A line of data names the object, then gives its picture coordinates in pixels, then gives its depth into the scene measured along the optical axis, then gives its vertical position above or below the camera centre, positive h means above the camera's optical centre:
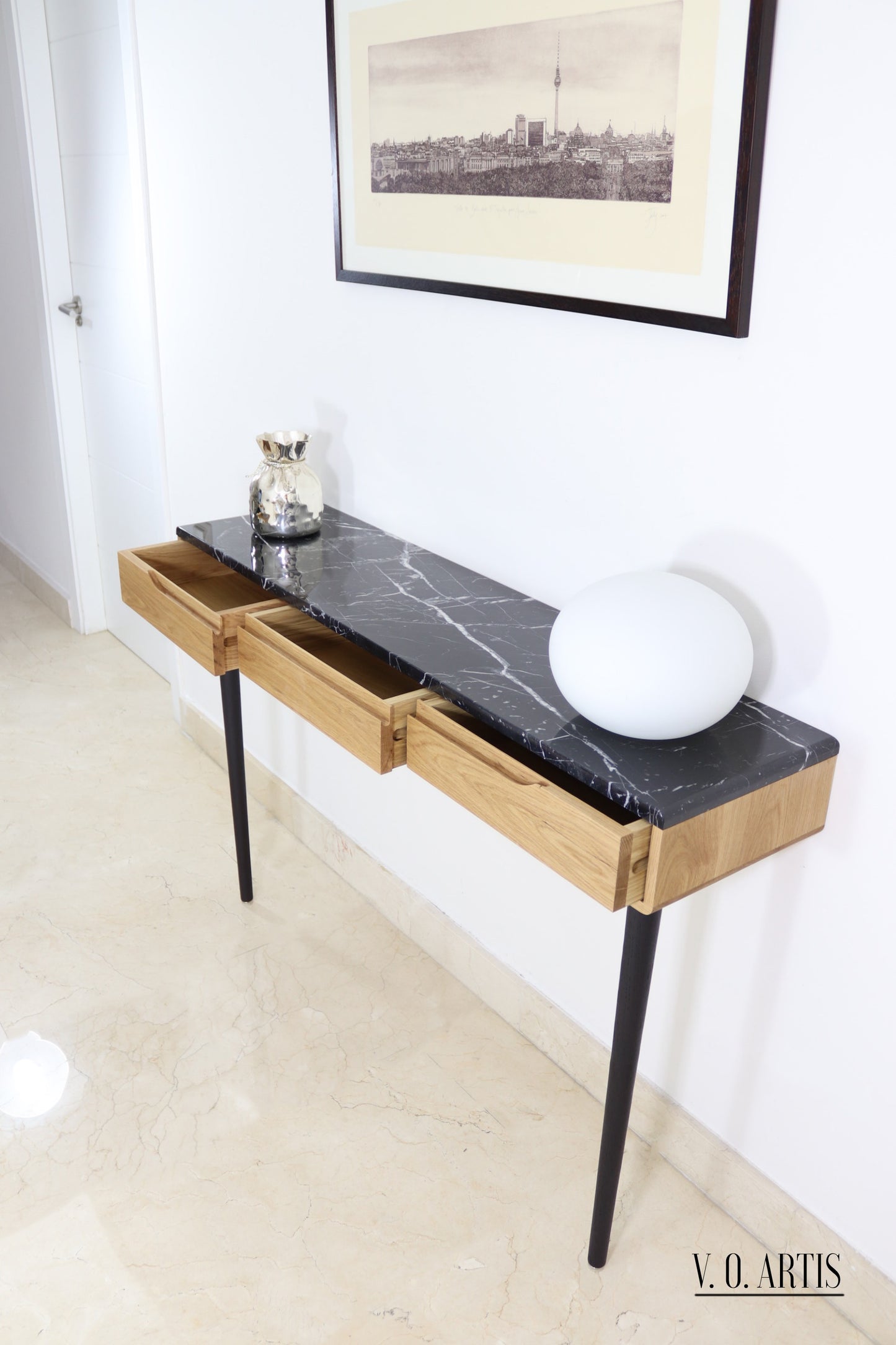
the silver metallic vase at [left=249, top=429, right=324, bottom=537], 1.97 -0.43
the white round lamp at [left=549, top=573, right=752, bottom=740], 1.22 -0.44
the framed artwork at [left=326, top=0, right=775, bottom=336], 1.26 +0.11
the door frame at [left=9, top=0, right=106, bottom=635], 3.09 -0.15
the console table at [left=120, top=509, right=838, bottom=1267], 1.22 -0.60
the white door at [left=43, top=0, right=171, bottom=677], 2.80 -0.10
